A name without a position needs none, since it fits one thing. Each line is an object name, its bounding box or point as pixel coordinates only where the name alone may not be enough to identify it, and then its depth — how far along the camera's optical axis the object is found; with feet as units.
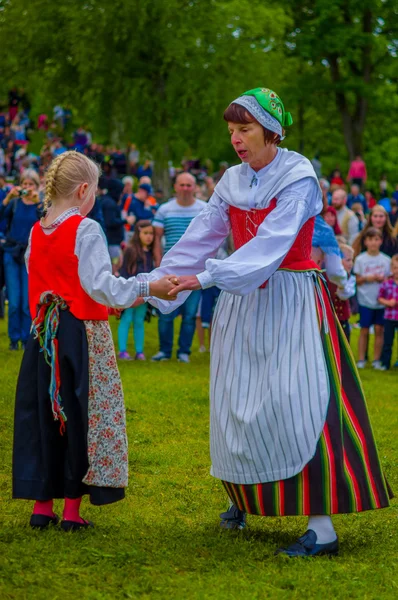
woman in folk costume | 17.11
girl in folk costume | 17.72
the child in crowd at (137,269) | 42.11
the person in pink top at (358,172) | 106.63
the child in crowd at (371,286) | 43.70
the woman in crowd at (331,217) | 38.14
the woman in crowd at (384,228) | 48.53
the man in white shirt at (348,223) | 56.80
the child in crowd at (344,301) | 35.60
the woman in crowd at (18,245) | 40.86
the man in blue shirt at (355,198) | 78.34
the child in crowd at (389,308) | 42.67
